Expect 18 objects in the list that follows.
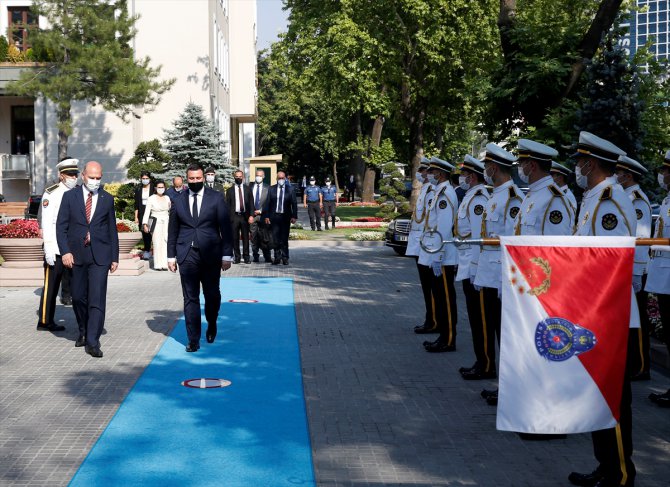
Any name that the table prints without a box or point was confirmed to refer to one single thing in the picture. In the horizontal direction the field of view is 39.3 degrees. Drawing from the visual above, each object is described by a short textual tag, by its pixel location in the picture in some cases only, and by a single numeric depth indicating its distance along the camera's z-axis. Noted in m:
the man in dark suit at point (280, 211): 20.69
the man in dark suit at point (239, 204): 20.92
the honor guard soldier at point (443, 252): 10.05
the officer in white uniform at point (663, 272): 7.87
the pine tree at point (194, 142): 31.61
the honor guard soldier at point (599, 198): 6.08
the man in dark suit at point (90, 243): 10.21
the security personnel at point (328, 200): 35.66
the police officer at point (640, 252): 7.89
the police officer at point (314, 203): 34.18
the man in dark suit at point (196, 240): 10.55
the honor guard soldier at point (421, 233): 10.63
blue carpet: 6.04
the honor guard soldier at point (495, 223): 8.11
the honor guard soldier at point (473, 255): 8.61
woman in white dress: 20.45
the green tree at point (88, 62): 32.69
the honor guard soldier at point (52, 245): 11.22
